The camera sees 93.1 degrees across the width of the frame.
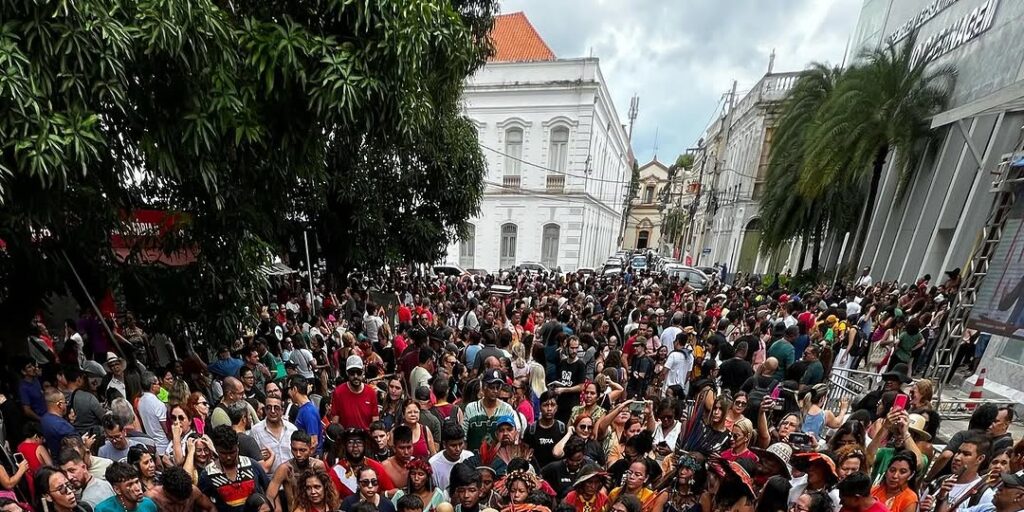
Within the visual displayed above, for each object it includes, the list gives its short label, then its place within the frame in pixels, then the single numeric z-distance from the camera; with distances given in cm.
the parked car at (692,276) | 1895
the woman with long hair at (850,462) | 333
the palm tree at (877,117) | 1281
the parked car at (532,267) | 2236
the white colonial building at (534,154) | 2464
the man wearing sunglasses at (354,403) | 489
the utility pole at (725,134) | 3462
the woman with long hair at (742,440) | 379
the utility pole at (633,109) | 5506
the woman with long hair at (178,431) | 400
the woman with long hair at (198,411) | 456
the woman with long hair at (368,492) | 326
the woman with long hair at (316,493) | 323
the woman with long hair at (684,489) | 334
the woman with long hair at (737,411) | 426
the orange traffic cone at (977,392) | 704
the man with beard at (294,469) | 346
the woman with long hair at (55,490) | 315
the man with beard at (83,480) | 335
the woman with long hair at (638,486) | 338
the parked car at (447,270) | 2081
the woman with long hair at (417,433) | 402
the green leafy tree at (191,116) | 324
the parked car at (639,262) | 2983
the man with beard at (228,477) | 346
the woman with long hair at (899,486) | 316
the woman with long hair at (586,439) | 396
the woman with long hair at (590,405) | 455
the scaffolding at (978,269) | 736
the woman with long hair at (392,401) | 475
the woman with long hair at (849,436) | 393
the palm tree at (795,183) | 1609
